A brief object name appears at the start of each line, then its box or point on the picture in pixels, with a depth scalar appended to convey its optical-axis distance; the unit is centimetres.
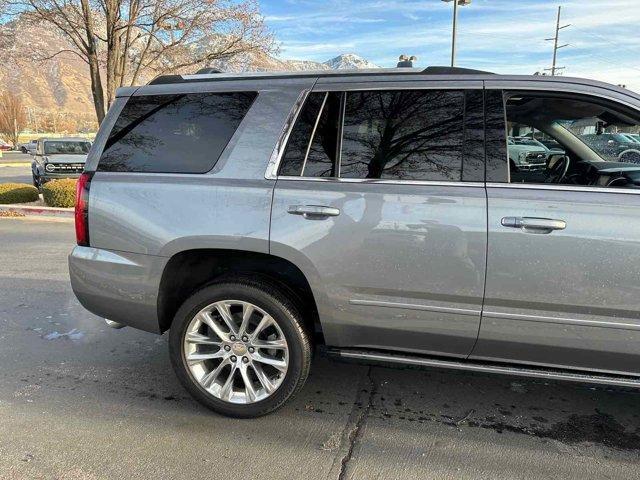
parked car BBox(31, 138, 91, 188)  1491
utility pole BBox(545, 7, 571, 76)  4653
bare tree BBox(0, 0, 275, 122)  1090
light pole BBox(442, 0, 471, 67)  1748
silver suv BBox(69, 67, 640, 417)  254
